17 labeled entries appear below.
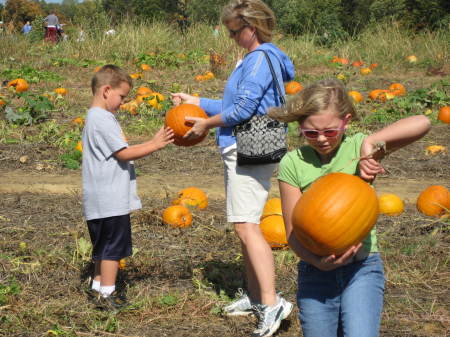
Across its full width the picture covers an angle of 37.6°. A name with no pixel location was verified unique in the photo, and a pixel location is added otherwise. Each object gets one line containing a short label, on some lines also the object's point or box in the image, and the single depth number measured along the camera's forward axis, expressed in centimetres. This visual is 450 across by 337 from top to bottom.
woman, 378
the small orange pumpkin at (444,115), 946
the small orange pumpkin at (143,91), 1080
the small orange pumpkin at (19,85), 1139
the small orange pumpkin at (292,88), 1117
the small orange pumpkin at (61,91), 1134
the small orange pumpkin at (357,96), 1057
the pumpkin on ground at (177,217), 557
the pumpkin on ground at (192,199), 602
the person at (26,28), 2588
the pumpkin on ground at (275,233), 516
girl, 257
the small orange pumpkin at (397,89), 1113
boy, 395
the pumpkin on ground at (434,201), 578
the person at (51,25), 2142
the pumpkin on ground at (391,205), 585
